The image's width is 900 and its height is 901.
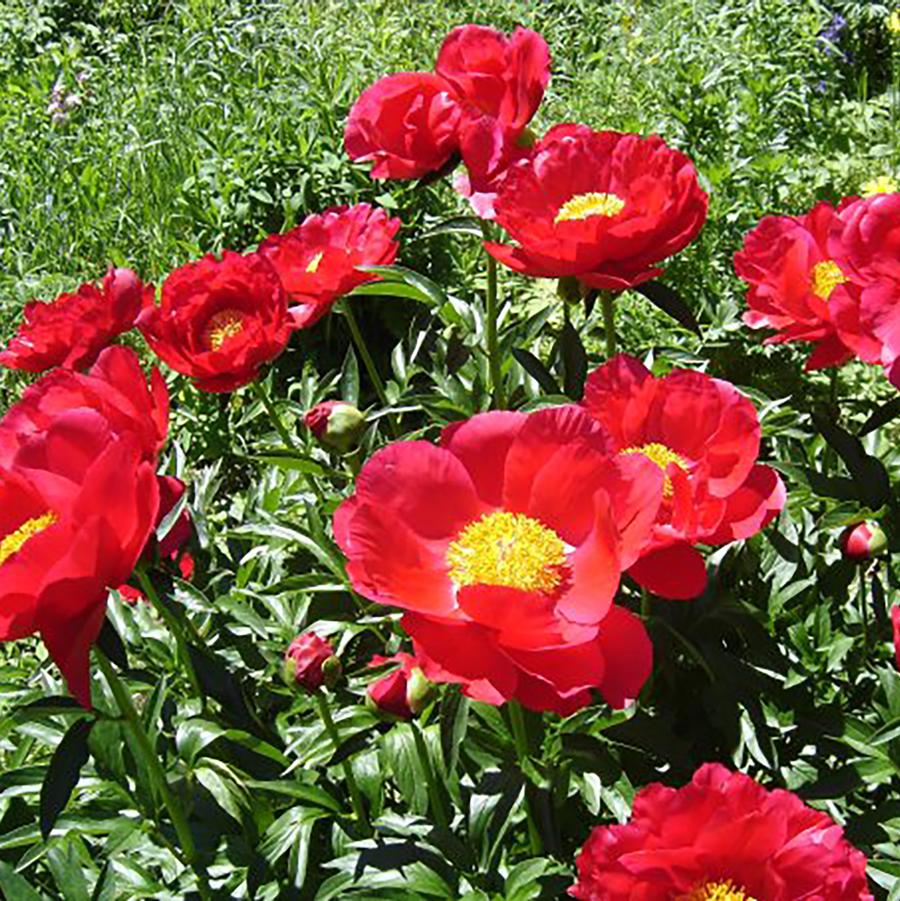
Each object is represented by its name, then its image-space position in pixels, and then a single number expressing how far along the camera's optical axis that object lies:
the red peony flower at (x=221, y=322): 1.41
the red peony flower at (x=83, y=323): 1.53
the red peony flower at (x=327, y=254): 1.50
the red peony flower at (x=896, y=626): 0.99
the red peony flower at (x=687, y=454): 1.01
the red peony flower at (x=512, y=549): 0.91
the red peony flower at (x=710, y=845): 0.91
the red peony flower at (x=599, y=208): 1.17
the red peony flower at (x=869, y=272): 1.14
